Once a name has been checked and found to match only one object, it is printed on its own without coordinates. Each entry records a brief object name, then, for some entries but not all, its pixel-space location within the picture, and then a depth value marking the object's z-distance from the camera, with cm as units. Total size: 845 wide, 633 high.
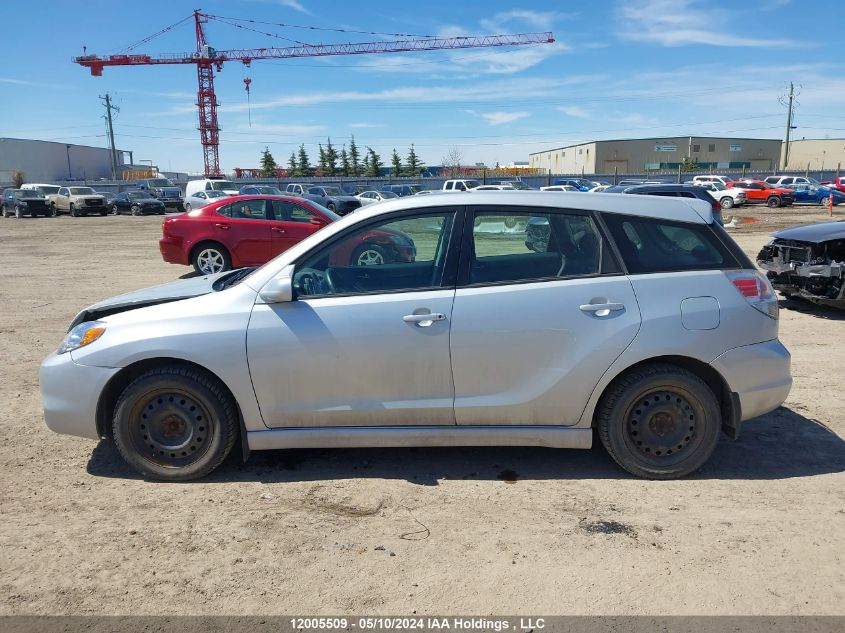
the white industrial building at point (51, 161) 8238
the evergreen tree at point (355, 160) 9194
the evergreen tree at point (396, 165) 9012
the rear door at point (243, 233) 1218
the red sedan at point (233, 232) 1212
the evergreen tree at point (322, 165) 9481
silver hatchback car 377
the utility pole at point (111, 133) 7580
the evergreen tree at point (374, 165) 9081
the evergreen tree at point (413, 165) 8966
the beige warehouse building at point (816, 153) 10219
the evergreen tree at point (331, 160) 9375
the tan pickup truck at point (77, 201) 3903
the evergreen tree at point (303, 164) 9669
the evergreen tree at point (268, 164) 9444
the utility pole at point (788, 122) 7814
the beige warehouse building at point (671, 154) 9850
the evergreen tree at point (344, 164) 9306
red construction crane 8875
